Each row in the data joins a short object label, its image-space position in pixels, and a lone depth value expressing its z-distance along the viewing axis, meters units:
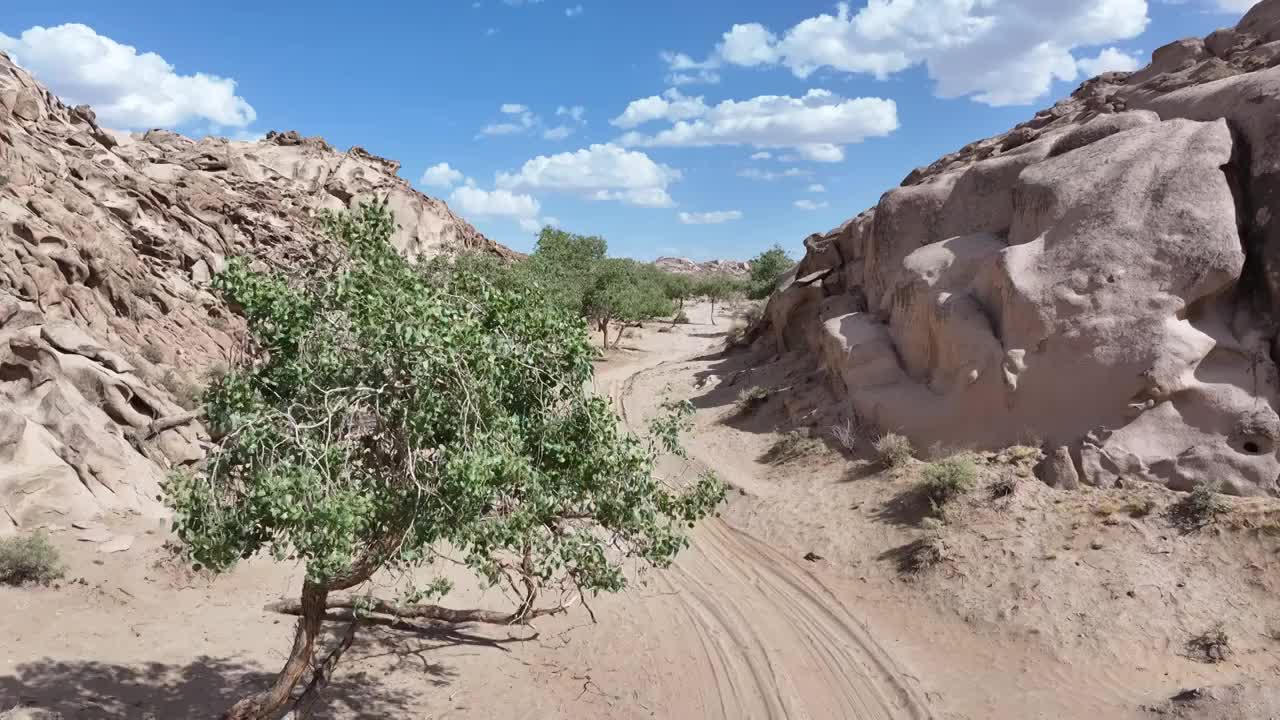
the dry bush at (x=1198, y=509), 11.10
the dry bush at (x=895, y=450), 14.64
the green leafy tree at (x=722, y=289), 64.31
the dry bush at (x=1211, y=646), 9.30
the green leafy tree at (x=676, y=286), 59.19
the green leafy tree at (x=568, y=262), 34.53
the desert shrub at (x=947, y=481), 12.90
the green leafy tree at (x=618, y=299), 37.38
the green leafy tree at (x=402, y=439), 5.09
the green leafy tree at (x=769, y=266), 51.19
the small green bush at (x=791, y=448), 16.78
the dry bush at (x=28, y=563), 9.40
